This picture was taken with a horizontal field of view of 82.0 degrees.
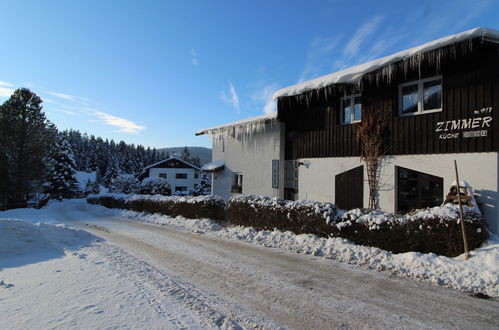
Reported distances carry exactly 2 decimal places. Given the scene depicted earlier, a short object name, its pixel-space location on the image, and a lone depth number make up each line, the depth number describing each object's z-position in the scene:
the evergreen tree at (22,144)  25.73
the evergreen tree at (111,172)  68.31
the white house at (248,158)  15.14
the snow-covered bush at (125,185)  36.84
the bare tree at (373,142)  10.40
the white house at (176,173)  48.22
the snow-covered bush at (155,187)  35.97
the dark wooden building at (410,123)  8.03
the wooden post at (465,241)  5.98
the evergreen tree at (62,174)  37.22
